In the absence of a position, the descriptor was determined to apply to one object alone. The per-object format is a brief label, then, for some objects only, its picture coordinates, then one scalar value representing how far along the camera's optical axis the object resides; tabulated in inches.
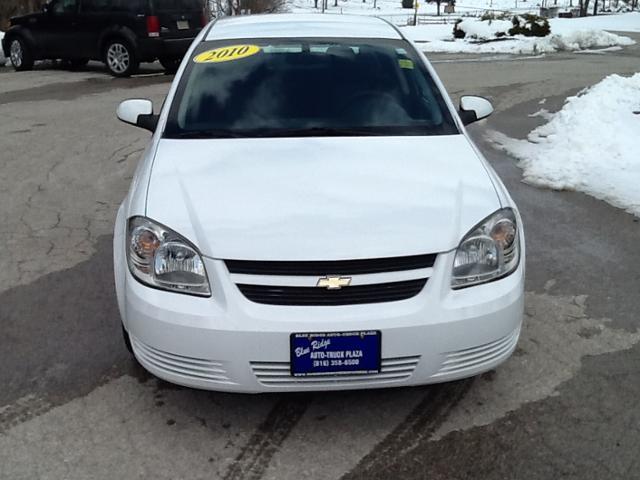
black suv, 565.9
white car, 111.6
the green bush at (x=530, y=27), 1026.1
